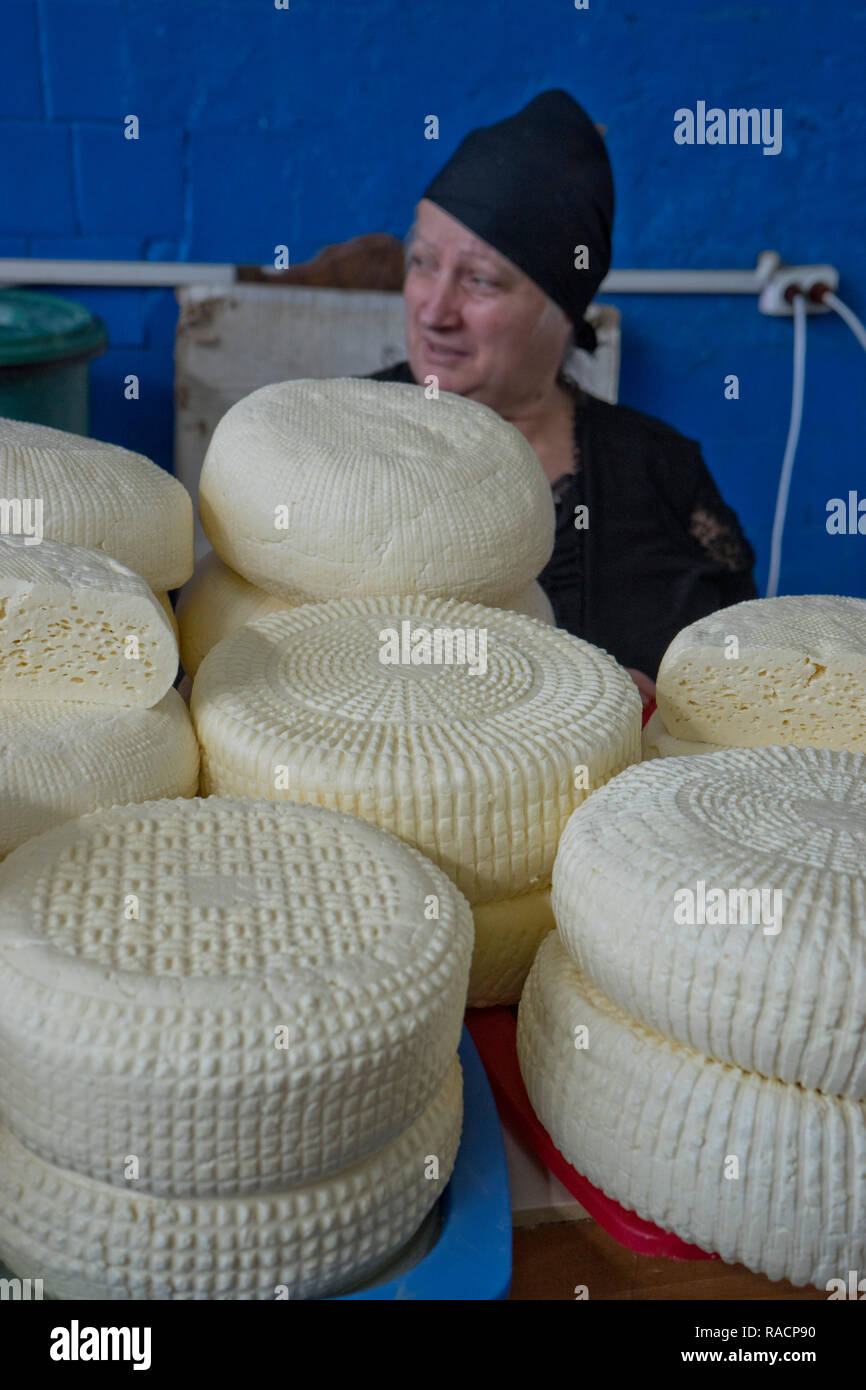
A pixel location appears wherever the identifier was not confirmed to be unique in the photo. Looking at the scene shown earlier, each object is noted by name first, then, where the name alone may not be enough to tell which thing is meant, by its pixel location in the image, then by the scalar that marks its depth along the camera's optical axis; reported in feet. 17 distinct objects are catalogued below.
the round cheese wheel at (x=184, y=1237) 2.05
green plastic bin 5.05
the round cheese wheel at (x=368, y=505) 3.46
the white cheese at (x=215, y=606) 3.73
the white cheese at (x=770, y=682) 3.19
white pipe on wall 6.40
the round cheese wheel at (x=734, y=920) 2.12
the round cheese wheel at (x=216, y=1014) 1.96
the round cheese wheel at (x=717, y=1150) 2.19
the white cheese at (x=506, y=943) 2.92
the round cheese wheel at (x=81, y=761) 2.60
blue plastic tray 2.18
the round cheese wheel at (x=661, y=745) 3.34
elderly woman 6.34
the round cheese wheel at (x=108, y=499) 3.22
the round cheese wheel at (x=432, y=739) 2.75
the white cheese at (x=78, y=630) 2.69
